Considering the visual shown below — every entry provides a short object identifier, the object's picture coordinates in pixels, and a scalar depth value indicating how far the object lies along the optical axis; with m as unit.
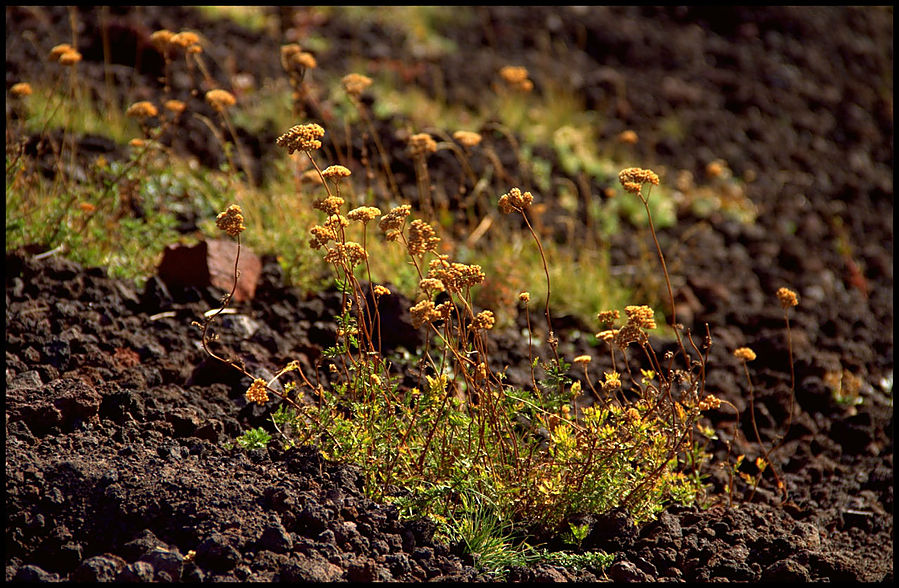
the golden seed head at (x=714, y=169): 10.83
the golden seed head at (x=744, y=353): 6.20
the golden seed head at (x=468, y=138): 7.52
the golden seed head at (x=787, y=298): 6.04
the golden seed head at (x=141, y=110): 7.85
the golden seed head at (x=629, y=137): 9.73
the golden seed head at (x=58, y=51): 7.84
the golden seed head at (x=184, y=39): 7.34
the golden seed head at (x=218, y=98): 7.65
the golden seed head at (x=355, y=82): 8.02
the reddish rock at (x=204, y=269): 7.88
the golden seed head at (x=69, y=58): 7.57
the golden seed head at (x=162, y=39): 7.91
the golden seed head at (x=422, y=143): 7.43
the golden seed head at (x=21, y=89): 7.91
